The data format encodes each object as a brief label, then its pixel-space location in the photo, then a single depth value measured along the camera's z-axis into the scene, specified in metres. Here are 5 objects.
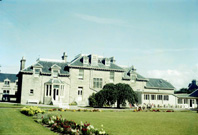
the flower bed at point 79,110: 27.77
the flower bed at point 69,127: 11.16
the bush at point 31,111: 20.26
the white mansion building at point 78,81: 41.09
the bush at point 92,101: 40.23
